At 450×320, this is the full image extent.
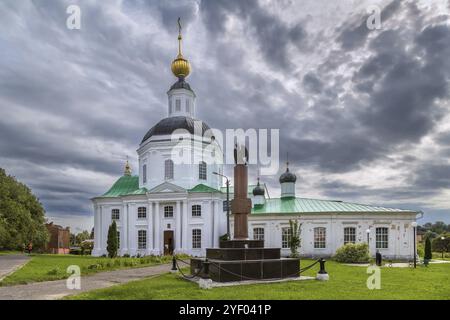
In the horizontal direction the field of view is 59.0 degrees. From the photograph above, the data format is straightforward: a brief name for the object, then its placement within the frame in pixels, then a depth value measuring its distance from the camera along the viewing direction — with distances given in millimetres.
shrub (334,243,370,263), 28312
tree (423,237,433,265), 30919
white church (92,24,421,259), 34500
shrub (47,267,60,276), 17016
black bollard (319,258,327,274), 15031
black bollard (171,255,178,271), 18220
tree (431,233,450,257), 57994
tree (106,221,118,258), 33375
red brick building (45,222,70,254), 68812
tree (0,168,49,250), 40969
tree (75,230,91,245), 106462
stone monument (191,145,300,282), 14109
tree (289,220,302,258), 31864
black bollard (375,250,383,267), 24030
